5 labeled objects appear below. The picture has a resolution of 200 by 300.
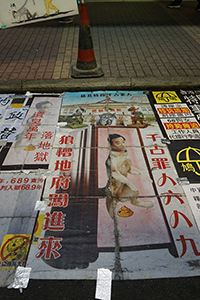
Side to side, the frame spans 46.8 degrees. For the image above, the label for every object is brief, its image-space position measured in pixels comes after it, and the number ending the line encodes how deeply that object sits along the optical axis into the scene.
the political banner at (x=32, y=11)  4.09
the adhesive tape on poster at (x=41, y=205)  2.33
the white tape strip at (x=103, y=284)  1.80
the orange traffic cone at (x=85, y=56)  3.85
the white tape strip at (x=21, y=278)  1.84
